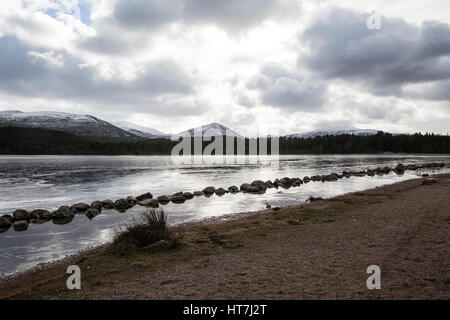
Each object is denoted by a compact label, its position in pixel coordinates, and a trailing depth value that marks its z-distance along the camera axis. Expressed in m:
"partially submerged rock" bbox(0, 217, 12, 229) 17.21
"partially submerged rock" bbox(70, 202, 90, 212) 21.42
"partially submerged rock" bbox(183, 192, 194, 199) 27.53
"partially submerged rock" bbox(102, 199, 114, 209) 23.14
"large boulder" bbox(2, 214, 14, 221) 18.24
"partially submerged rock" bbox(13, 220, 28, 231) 16.98
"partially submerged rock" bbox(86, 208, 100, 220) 19.86
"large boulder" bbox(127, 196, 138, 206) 24.65
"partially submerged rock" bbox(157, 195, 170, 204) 25.67
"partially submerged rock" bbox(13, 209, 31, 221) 18.67
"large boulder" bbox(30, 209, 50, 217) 19.68
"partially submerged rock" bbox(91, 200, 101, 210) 22.12
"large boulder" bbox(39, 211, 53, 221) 19.32
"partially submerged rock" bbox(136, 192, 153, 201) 26.55
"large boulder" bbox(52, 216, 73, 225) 18.50
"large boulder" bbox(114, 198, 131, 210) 23.38
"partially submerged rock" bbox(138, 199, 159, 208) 23.97
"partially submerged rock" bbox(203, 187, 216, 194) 30.30
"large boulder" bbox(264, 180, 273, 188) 35.06
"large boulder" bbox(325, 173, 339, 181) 42.50
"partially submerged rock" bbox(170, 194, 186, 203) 26.27
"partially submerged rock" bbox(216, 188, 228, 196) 29.88
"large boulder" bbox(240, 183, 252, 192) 32.10
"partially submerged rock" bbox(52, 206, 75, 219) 19.67
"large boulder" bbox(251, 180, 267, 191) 33.01
